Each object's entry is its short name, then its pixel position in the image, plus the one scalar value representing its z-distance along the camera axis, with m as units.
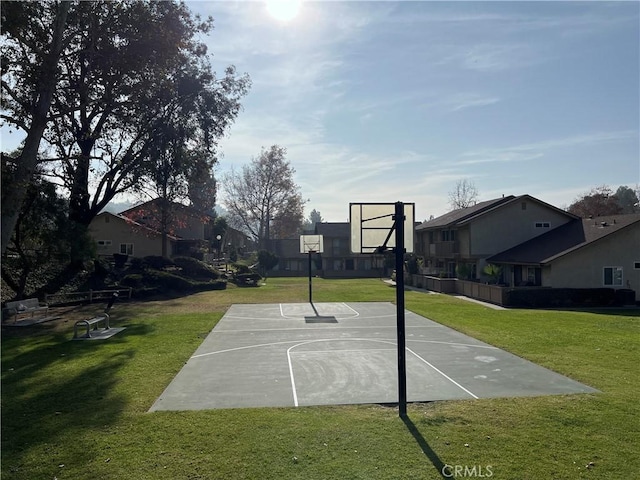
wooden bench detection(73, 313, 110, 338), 17.43
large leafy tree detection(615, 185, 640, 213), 88.72
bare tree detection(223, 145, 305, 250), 76.62
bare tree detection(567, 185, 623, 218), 62.75
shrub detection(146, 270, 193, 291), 37.50
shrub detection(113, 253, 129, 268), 40.97
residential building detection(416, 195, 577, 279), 40.25
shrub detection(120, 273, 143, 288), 35.25
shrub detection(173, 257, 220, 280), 43.62
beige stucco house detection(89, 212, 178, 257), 52.34
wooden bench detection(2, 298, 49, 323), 21.30
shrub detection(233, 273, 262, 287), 47.93
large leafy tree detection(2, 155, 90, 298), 25.89
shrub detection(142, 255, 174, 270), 41.63
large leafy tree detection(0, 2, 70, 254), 16.50
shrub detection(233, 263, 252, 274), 49.91
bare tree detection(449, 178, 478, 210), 83.38
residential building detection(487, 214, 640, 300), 32.22
